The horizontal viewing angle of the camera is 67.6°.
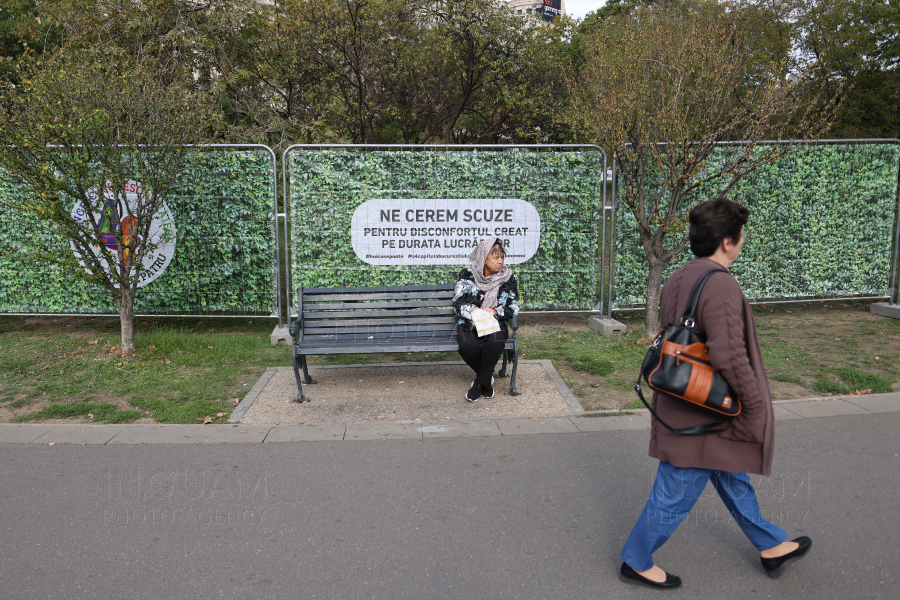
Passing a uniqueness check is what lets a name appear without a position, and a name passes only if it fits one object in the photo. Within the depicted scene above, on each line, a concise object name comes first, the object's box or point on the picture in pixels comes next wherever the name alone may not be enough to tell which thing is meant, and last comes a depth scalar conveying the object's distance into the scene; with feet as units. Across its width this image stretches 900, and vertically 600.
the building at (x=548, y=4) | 259.76
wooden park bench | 20.77
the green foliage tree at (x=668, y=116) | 22.62
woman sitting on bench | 19.25
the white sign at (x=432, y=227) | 26.78
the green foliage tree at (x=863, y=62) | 66.59
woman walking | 8.84
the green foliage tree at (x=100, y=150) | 21.03
